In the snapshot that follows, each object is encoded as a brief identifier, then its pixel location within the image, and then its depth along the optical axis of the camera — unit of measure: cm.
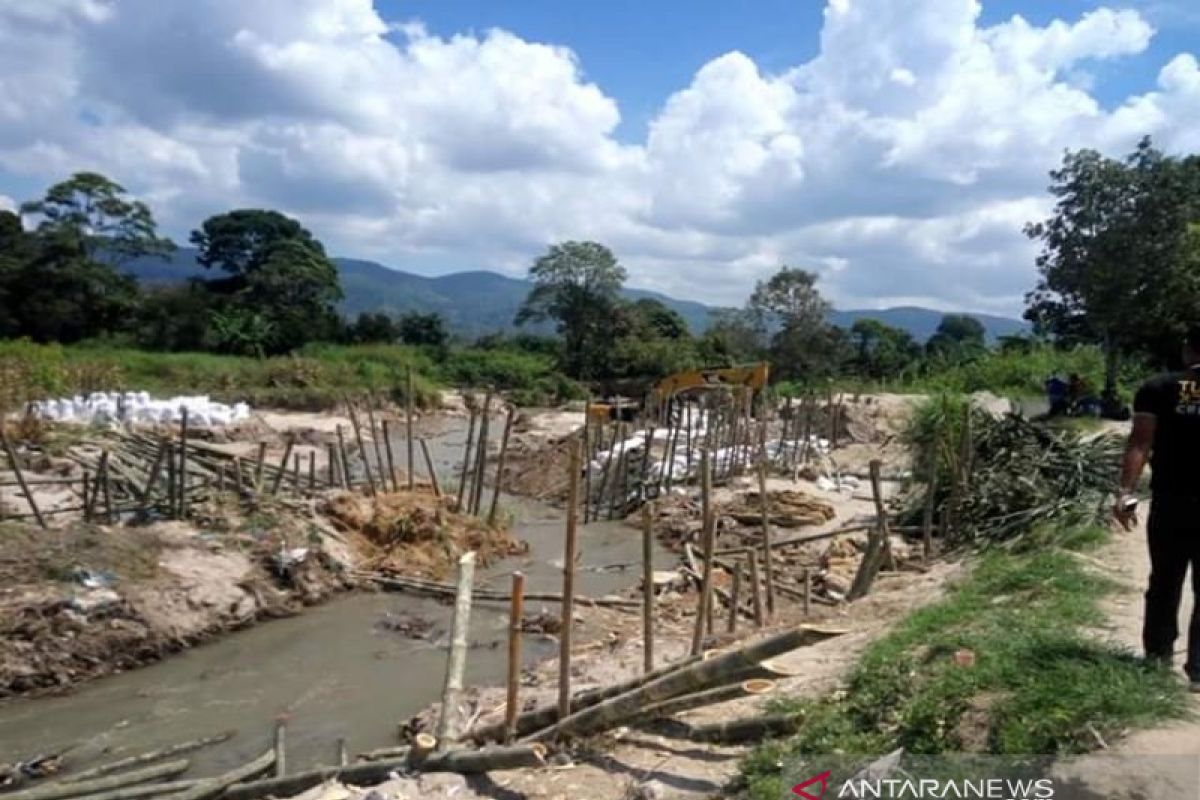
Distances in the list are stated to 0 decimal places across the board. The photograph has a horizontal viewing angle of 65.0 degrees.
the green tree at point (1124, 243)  1469
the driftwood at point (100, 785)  527
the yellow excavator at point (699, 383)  2036
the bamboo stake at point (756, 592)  789
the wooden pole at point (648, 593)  604
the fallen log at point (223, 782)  529
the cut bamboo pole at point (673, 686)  450
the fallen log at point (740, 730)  458
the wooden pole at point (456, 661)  507
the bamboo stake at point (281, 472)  1214
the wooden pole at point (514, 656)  510
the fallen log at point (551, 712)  525
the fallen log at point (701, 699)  454
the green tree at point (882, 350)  3900
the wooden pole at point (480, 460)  1242
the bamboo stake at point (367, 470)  1301
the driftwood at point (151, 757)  569
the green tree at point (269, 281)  3809
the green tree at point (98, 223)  3728
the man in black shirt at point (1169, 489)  423
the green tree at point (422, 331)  4656
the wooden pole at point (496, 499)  1270
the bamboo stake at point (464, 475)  1311
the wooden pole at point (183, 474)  1069
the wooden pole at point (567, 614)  510
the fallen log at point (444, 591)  994
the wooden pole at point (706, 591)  608
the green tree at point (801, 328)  3609
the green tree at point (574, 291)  4406
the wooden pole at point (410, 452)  1346
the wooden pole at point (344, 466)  1338
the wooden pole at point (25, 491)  963
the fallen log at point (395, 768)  464
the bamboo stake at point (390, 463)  1335
